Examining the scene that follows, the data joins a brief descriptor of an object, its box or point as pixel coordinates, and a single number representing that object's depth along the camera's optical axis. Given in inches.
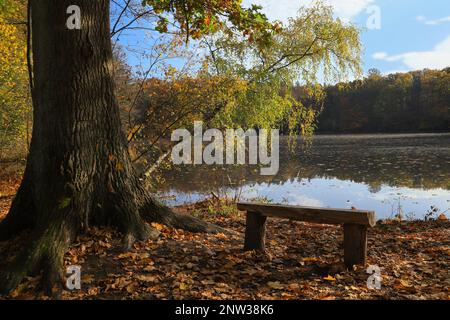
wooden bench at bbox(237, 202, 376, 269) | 170.7
